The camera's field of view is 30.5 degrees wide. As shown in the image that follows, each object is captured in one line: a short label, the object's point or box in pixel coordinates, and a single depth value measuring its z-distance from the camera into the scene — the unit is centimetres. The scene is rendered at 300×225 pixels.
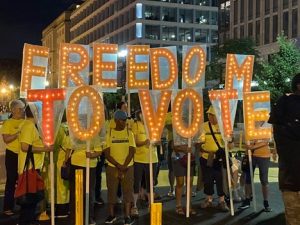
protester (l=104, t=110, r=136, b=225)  840
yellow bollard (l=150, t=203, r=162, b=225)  470
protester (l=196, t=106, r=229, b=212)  948
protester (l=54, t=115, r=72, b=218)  905
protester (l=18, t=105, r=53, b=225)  784
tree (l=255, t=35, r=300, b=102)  3453
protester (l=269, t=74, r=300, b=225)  498
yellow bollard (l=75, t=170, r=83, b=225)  638
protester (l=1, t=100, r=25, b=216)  875
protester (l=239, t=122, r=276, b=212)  954
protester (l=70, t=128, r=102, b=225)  812
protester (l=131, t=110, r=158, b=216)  941
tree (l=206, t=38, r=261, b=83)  4438
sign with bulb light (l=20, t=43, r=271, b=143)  811
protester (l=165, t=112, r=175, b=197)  1083
